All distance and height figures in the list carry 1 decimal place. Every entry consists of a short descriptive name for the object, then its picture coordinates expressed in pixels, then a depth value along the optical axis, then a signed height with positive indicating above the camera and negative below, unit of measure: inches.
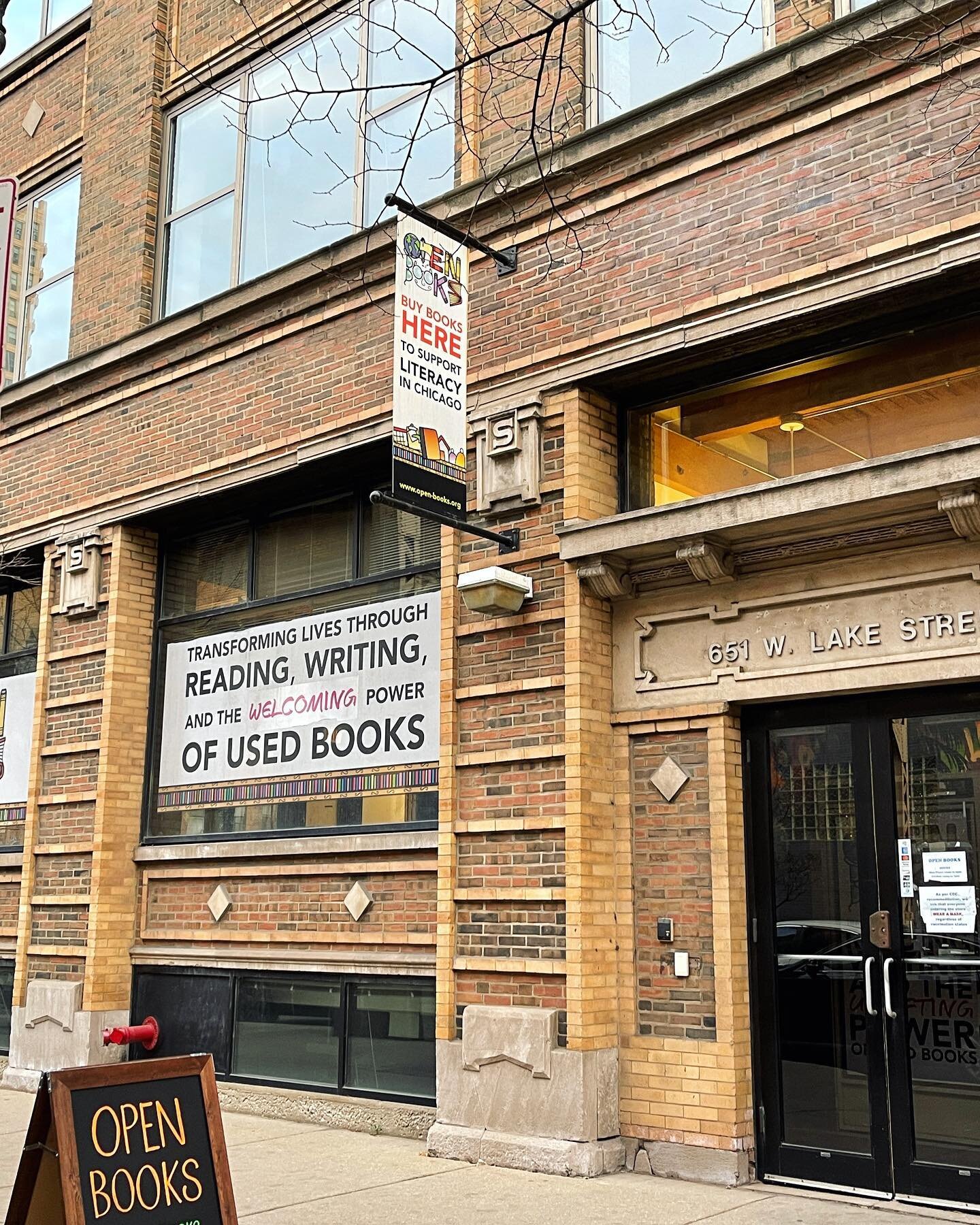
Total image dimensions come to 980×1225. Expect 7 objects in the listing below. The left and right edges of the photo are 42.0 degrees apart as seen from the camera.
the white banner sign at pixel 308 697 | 382.6 +61.3
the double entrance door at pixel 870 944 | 269.1 -11.0
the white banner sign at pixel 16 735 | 504.7 +60.6
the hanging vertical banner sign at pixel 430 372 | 312.2 +127.9
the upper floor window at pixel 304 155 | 413.4 +252.6
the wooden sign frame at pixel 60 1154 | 197.3 -40.8
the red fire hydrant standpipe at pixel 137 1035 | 418.6 -47.1
